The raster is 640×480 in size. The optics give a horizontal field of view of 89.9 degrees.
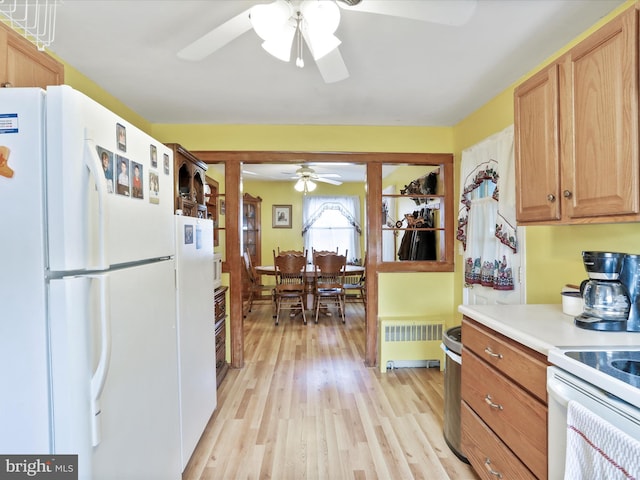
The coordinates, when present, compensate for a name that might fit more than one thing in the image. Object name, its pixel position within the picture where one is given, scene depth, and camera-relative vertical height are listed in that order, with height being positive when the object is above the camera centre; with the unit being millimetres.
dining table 4766 -486
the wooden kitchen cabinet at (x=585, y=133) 1106 +426
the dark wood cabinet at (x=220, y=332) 2711 -809
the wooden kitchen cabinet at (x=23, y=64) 1134 +697
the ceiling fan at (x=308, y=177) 4797 +1001
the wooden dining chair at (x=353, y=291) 4875 -849
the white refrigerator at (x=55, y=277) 906 -102
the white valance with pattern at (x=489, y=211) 2182 +206
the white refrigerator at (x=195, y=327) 1668 -505
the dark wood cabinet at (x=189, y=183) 2139 +441
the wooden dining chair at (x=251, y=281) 4914 -663
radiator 3023 -958
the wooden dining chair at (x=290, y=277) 4465 -543
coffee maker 1242 -216
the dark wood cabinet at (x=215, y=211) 3244 +306
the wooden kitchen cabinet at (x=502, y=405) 1136 -685
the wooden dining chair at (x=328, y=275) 4512 -511
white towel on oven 748 -535
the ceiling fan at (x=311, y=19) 1166 +844
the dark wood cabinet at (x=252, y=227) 5895 +251
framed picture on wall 6391 +401
